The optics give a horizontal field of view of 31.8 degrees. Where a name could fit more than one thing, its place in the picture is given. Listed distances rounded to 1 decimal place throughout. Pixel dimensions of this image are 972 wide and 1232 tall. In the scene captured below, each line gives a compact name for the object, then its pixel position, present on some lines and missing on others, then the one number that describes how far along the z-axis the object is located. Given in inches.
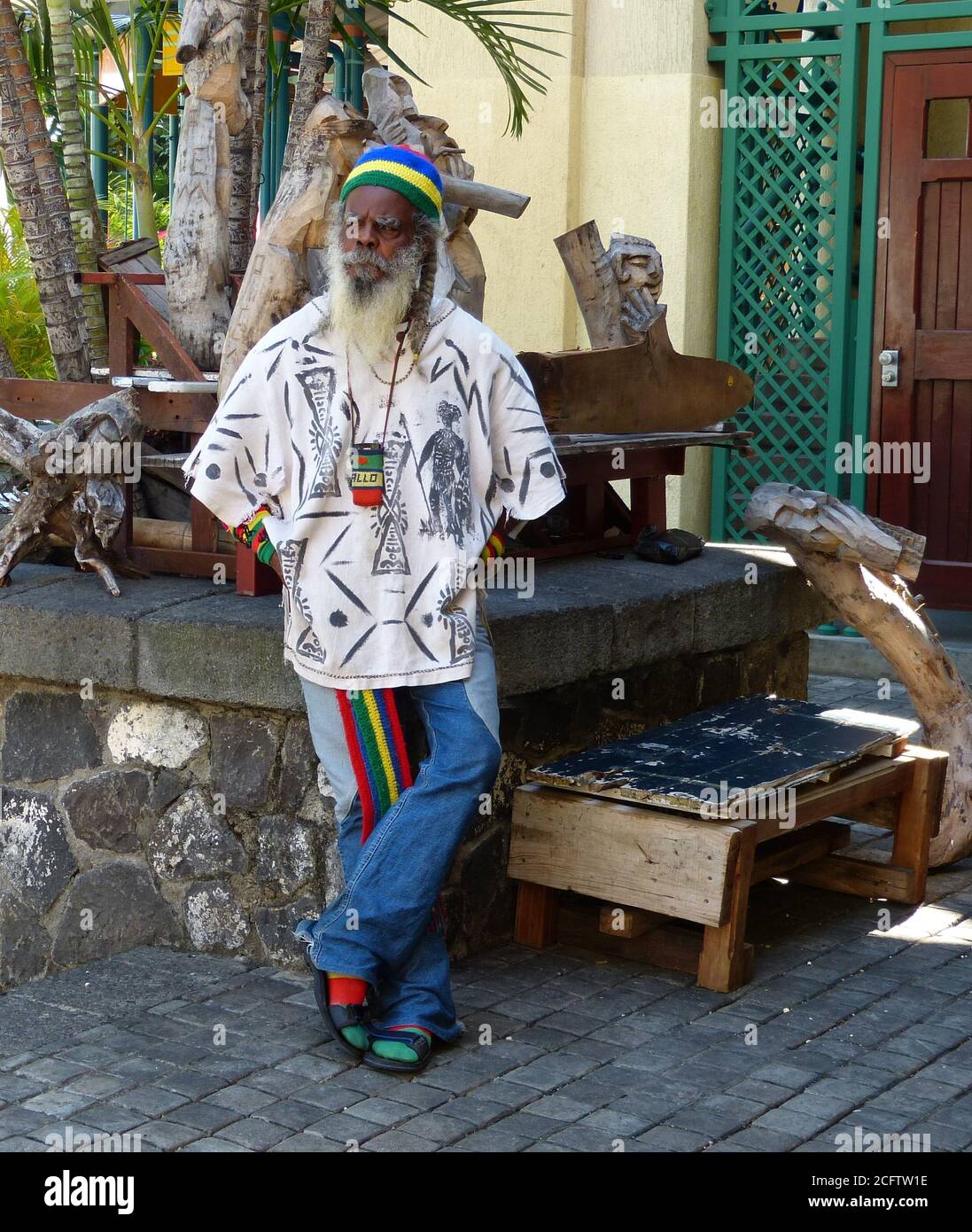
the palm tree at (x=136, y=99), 264.2
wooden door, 313.1
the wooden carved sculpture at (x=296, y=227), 173.6
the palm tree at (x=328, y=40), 223.0
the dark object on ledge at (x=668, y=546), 211.6
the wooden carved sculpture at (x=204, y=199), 201.3
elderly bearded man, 144.9
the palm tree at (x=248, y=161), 222.4
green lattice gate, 317.1
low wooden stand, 160.7
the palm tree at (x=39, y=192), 206.4
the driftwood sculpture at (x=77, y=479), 182.2
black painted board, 165.8
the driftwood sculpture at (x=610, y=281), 216.8
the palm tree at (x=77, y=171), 229.0
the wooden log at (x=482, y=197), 187.3
